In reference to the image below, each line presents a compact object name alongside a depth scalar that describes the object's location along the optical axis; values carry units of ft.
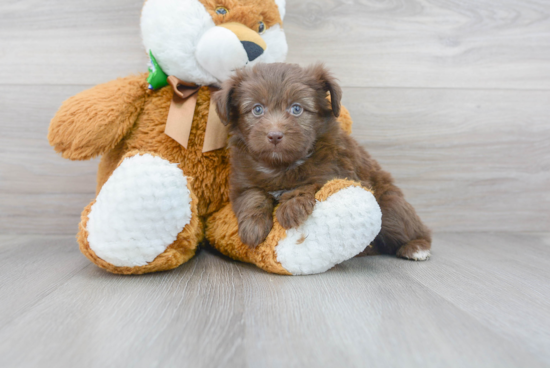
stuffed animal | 1.80
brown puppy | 1.83
